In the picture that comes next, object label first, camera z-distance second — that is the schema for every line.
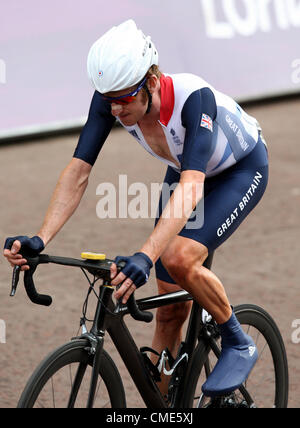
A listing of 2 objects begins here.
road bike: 6.07
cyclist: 6.23
